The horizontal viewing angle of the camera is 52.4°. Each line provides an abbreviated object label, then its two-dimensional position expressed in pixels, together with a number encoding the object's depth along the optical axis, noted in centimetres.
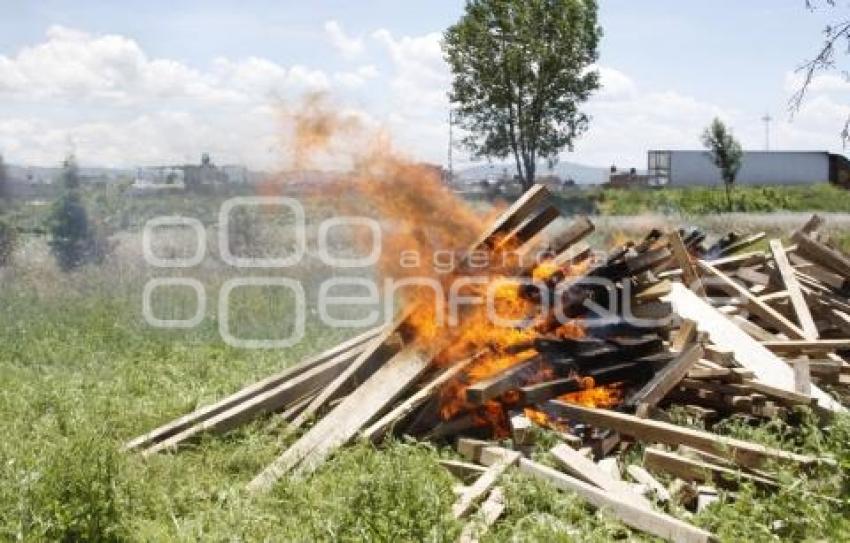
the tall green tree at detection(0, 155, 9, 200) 1727
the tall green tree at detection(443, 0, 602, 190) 3716
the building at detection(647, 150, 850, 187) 5497
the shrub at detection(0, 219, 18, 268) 1608
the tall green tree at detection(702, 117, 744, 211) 4256
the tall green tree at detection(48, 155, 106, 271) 1608
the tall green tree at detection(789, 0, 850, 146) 1069
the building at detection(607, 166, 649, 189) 5091
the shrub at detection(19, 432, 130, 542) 527
